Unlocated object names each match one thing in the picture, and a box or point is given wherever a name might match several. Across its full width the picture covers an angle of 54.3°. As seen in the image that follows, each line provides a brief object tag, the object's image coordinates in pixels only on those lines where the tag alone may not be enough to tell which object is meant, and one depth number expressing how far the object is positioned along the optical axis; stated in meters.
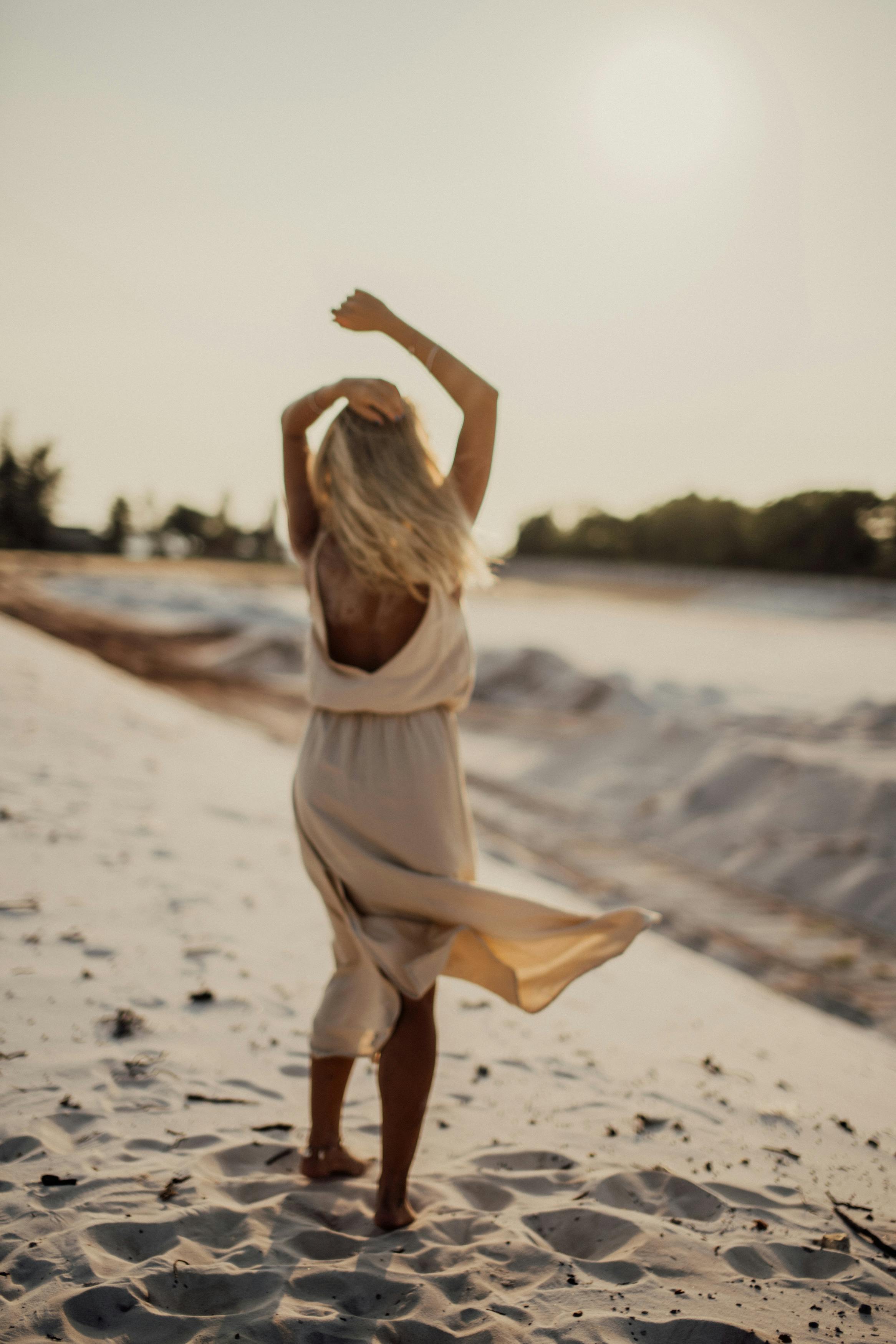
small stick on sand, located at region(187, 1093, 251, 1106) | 2.56
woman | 2.09
